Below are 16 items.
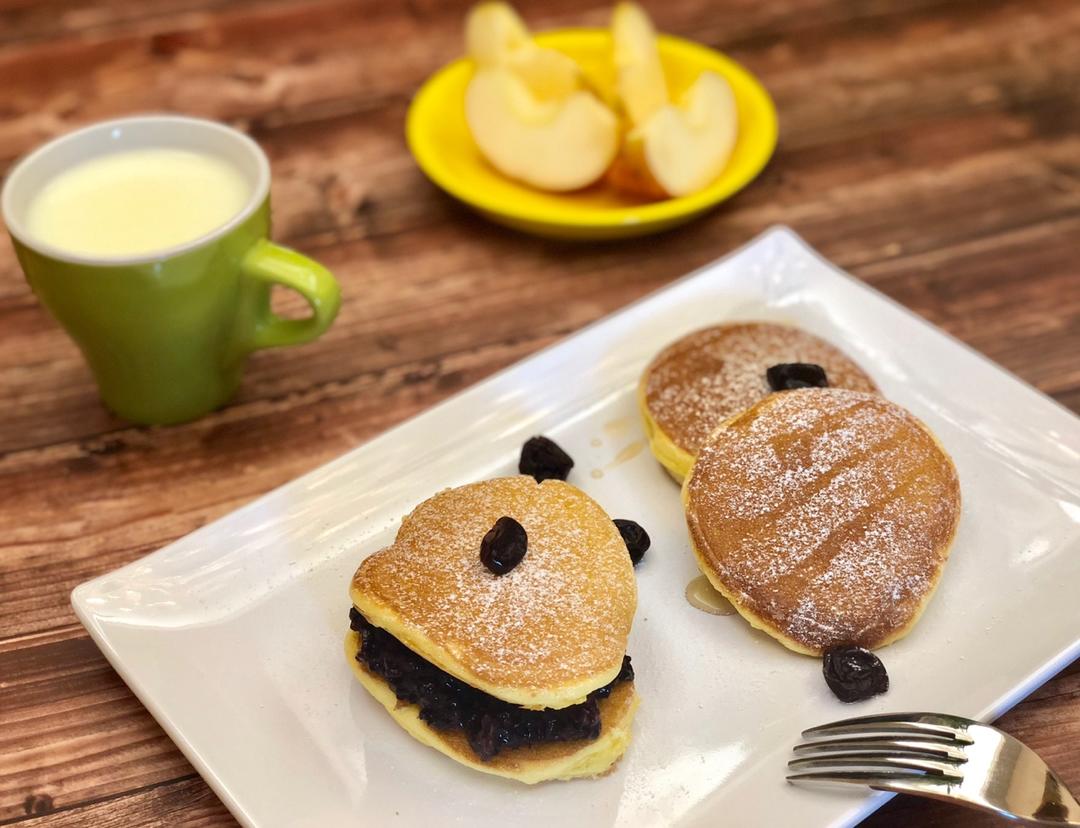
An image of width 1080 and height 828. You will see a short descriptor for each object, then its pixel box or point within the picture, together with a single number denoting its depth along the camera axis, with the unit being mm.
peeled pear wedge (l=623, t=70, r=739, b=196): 452
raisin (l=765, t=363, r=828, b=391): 352
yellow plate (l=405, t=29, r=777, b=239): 450
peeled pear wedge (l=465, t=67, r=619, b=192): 458
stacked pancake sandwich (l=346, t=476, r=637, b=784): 264
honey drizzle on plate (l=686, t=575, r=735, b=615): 309
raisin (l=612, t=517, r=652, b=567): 318
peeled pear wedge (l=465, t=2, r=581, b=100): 484
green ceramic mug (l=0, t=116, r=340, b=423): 334
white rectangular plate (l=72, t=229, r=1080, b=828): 265
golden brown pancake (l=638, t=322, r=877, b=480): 347
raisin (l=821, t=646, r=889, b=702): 279
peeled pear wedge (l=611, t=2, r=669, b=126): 469
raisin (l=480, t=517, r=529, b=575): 282
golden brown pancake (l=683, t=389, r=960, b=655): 292
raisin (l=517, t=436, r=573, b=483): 344
